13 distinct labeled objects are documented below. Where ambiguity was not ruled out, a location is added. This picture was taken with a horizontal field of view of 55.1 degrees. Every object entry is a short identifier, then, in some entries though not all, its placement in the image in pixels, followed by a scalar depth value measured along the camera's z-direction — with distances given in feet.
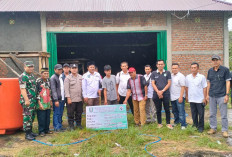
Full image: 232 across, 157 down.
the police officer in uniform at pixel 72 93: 18.26
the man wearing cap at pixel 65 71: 19.56
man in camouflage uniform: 16.07
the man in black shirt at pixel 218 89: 15.98
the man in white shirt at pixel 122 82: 20.53
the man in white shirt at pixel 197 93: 16.96
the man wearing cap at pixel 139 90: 19.16
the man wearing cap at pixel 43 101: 17.24
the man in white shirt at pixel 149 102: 20.27
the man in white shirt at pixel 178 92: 17.79
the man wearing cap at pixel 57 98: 17.92
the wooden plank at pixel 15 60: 25.36
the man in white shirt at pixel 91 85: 19.21
